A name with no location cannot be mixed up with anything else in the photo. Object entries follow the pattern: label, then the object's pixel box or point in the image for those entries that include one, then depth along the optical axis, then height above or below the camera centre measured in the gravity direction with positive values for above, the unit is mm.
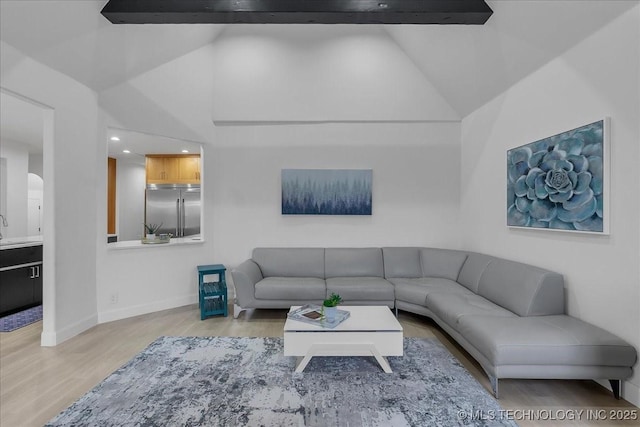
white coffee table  2453 -992
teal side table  3807 -952
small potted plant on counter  4180 -259
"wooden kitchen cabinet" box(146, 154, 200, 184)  5934 +841
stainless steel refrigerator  5461 +73
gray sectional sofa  2152 -850
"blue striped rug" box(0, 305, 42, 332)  3461 -1190
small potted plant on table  2609 -776
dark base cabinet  3768 -784
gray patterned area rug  1968 -1250
